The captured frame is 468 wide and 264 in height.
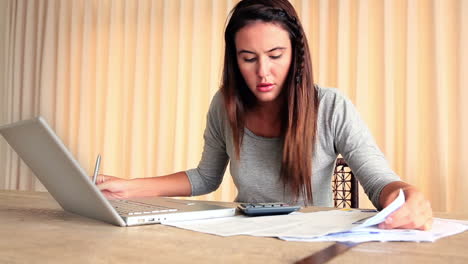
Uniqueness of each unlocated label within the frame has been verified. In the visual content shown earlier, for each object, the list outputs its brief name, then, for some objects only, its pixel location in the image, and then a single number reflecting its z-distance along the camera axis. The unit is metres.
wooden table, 0.55
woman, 1.30
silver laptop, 0.74
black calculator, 0.89
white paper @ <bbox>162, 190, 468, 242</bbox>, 0.67
